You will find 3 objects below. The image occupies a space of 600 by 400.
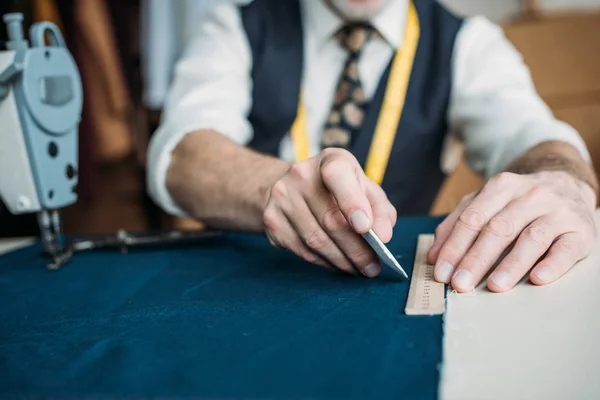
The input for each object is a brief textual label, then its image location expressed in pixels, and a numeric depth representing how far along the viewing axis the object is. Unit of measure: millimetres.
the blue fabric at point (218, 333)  501
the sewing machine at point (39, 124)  959
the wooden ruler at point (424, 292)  633
